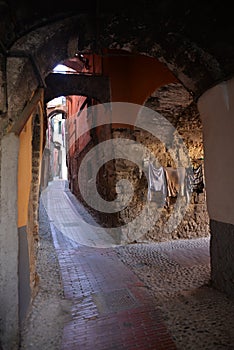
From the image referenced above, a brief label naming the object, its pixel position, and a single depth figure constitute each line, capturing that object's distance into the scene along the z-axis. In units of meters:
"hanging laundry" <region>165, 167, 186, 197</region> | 6.52
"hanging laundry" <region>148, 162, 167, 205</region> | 6.43
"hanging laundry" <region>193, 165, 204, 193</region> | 6.85
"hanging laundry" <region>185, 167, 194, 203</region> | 6.74
